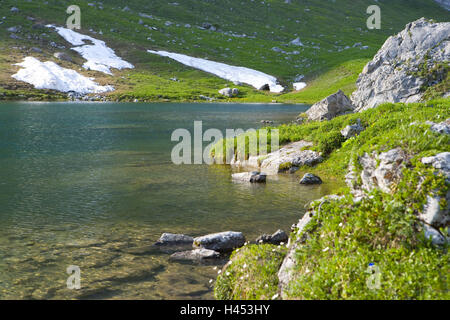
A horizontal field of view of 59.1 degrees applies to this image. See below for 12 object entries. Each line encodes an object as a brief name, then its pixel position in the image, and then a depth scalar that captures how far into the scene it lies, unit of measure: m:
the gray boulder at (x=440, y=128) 10.68
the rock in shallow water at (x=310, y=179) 27.36
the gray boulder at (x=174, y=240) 16.61
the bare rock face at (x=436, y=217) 8.92
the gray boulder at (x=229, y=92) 155.88
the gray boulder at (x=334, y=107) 50.16
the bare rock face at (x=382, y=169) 10.12
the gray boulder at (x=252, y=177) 28.14
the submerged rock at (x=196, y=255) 15.07
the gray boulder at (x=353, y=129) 30.44
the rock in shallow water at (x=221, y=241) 16.06
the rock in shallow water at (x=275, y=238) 16.45
